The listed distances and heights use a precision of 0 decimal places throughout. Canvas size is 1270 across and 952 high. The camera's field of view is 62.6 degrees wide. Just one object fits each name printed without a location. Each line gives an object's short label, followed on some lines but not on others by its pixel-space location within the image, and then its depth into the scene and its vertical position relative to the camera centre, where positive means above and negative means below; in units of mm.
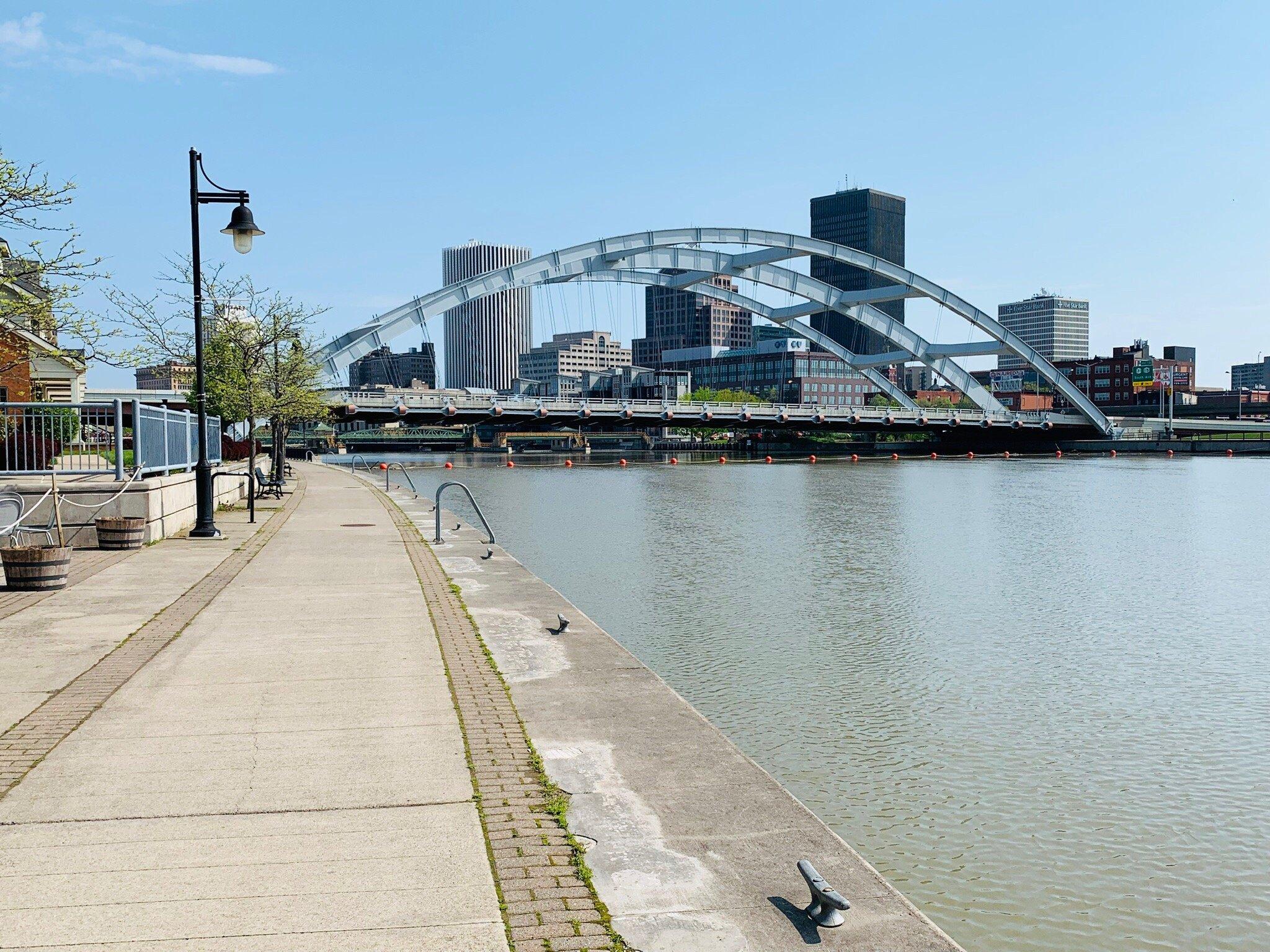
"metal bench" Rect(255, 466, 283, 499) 32375 -1689
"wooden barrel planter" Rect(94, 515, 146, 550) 16453 -1545
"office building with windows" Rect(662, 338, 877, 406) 185500 +9667
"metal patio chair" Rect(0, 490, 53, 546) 14688 -1144
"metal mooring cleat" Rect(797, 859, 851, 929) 4145 -1889
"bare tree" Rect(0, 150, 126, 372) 10797 +1598
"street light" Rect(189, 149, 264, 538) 17938 +2902
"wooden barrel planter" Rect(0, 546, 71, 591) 12180 -1559
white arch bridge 83188 +11188
